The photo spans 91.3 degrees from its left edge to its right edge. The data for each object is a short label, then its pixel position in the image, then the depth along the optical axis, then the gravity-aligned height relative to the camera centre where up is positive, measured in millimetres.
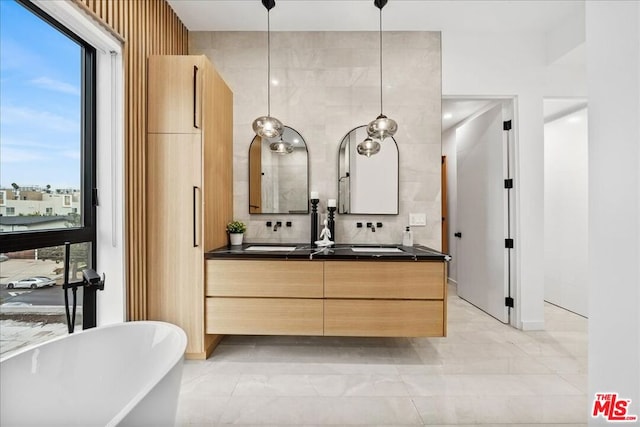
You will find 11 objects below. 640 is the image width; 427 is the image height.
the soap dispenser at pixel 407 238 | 2940 -250
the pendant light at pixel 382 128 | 2451 +664
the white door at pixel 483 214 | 3236 -32
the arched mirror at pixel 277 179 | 3061 +323
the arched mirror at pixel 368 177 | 3041 +337
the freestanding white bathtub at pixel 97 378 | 1251 -749
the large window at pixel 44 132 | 1554 +461
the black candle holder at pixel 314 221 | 2912 -86
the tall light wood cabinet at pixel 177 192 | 2336 +152
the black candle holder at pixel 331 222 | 2941 -96
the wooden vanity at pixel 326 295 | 2326 -627
